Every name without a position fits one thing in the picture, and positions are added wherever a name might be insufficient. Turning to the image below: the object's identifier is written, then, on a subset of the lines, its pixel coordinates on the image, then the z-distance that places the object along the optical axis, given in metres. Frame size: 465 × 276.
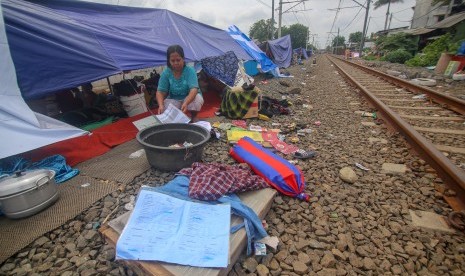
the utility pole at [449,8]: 18.90
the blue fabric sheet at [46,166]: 2.32
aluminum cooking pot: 1.69
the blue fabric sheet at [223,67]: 5.29
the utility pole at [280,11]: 15.80
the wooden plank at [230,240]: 1.23
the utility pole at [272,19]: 16.20
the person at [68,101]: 4.48
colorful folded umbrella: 2.04
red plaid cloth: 1.76
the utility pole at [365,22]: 18.87
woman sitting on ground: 3.45
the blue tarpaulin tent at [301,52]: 26.69
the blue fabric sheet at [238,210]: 1.53
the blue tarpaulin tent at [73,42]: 2.58
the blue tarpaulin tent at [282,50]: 13.50
